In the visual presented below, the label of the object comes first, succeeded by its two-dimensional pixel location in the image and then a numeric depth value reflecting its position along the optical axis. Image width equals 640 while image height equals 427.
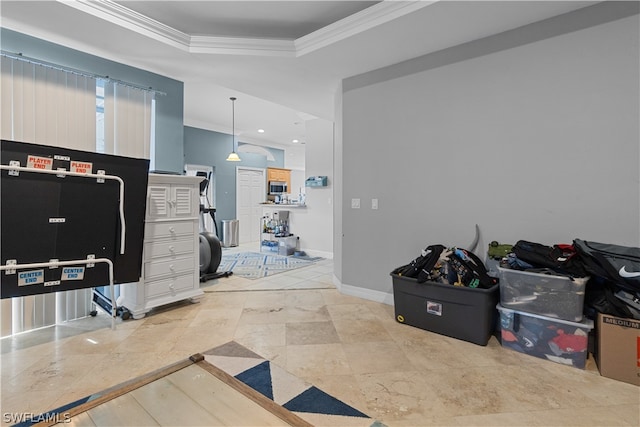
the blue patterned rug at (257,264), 4.58
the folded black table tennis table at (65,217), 1.96
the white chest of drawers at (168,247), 2.77
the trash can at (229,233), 7.06
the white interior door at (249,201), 7.76
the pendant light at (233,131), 5.40
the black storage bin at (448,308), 2.30
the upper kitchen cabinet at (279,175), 8.65
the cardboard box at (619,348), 1.80
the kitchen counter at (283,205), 6.23
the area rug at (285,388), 1.54
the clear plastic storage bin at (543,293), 1.97
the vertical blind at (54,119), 2.46
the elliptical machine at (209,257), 4.11
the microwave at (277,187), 8.59
